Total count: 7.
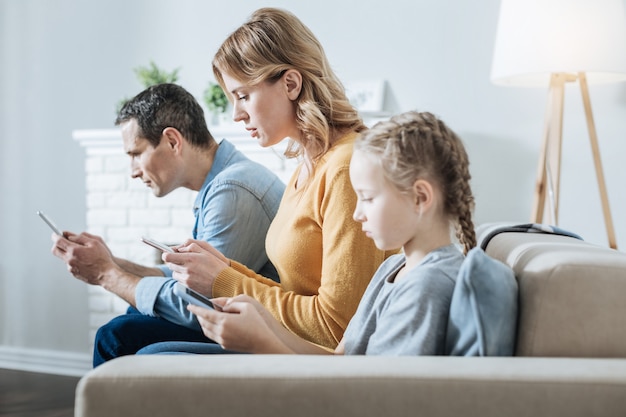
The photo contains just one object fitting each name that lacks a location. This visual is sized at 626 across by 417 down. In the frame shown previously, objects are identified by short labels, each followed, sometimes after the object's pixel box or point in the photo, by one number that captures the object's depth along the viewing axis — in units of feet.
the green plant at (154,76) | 12.14
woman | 5.04
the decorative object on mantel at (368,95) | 11.50
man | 6.33
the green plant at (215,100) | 11.78
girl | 3.93
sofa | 3.32
